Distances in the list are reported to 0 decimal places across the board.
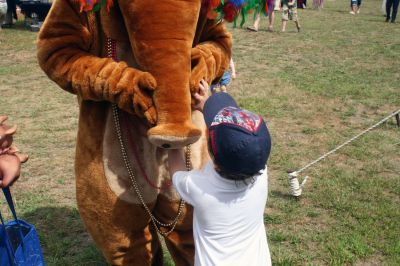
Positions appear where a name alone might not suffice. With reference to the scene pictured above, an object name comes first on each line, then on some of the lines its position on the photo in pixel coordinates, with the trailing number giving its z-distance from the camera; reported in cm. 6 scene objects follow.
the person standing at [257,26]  1162
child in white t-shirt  151
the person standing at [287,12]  1125
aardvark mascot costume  163
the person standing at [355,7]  1638
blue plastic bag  195
